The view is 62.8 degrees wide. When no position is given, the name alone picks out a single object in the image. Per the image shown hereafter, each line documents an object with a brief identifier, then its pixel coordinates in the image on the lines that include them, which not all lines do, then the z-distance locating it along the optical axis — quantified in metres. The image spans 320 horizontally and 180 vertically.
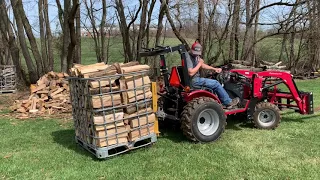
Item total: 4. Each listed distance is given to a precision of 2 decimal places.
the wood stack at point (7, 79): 11.80
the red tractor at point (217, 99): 4.60
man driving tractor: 4.68
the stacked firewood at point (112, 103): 4.01
